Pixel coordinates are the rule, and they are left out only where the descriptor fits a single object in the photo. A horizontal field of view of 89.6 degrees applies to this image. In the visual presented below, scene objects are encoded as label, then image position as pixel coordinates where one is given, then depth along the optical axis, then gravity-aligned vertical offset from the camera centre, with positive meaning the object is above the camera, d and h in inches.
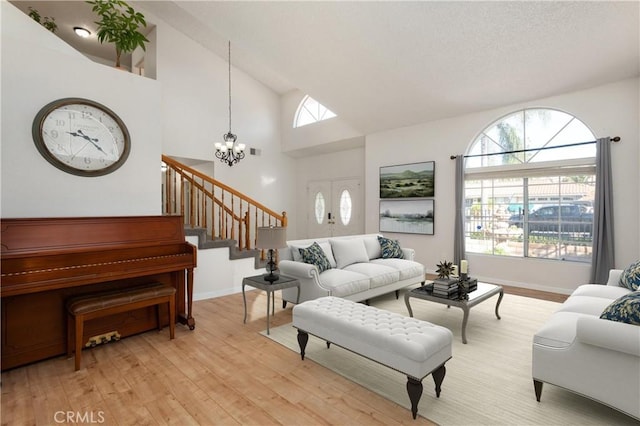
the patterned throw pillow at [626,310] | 72.2 -21.7
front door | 319.6 +8.3
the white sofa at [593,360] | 70.2 -33.9
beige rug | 79.3 -48.8
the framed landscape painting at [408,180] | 248.2 +28.9
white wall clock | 121.5 +31.4
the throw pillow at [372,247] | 198.8 -19.2
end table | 136.1 -29.4
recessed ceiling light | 250.7 +144.8
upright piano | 100.0 -17.8
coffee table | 122.2 -33.0
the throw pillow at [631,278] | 118.2 -23.1
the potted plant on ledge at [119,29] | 149.0 +88.1
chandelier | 244.3 +52.5
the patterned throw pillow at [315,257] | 159.9 -20.6
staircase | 184.7 -3.5
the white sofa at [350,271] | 148.8 -28.4
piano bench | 102.8 -30.8
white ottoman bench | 80.3 -33.8
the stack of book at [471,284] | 138.2 -29.9
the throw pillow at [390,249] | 200.5 -20.7
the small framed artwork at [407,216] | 250.8 +0.0
